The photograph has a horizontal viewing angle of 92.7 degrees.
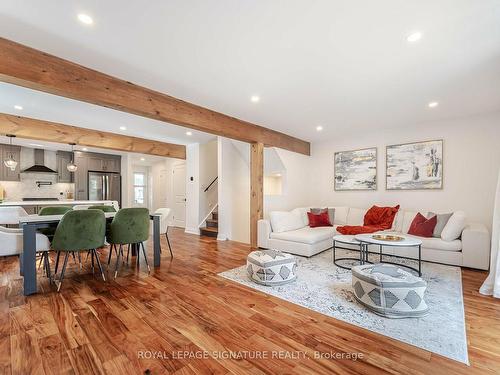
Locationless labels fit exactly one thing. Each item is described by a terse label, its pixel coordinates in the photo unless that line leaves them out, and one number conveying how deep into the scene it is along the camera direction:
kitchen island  5.20
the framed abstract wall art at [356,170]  5.23
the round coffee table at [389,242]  3.01
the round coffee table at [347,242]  3.45
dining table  2.57
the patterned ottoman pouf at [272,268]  2.80
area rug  1.79
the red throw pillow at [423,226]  3.85
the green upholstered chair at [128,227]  3.23
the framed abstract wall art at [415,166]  4.47
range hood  6.57
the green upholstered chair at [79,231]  2.75
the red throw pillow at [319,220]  4.95
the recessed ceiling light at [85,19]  1.79
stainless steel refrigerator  7.62
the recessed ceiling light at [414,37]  1.98
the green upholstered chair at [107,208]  4.52
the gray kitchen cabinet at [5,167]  6.29
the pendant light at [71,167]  5.95
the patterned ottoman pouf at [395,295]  2.09
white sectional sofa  3.35
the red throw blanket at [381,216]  4.52
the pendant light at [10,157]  5.00
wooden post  4.75
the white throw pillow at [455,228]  3.53
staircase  6.01
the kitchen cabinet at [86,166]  7.33
